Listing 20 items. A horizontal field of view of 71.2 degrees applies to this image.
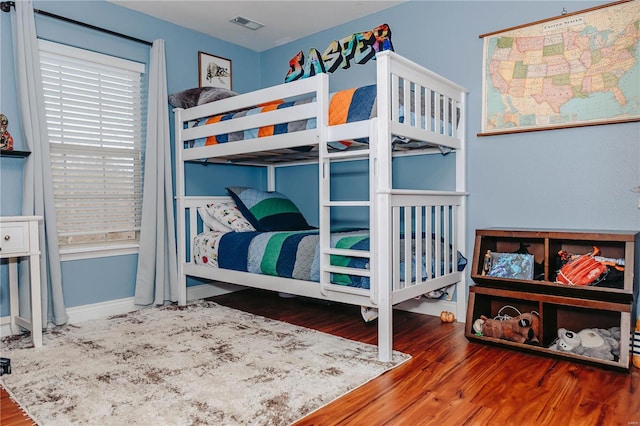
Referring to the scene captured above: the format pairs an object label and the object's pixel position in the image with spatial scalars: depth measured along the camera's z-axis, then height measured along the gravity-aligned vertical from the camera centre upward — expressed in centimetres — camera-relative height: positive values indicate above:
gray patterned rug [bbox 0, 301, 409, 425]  168 -78
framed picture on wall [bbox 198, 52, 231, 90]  372 +112
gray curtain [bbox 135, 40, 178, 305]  323 +4
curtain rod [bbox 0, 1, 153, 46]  264 +118
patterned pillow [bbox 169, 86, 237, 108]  327 +78
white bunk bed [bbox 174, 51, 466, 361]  221 +20
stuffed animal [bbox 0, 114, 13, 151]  256 +38
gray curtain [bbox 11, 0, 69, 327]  265 +31
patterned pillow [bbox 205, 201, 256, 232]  334 -12
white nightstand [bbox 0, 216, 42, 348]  226 -23
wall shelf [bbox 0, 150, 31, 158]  256 +29
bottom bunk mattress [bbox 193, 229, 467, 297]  244 -33
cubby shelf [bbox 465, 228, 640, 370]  206 -46
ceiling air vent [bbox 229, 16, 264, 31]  345 +141
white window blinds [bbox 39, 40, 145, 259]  291 +39
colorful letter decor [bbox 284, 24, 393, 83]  329 +116
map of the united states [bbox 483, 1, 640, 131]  235 +72
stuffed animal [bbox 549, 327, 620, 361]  209 -70
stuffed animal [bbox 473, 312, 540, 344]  231 -68
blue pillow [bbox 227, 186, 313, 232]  330 -7
